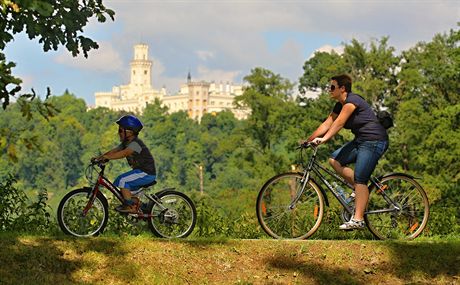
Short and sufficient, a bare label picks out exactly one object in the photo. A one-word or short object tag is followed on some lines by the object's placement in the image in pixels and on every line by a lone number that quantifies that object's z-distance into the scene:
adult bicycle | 16.79
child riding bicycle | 17.03
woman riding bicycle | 16.30
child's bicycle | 16.66
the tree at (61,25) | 16.52
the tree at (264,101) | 104.34
